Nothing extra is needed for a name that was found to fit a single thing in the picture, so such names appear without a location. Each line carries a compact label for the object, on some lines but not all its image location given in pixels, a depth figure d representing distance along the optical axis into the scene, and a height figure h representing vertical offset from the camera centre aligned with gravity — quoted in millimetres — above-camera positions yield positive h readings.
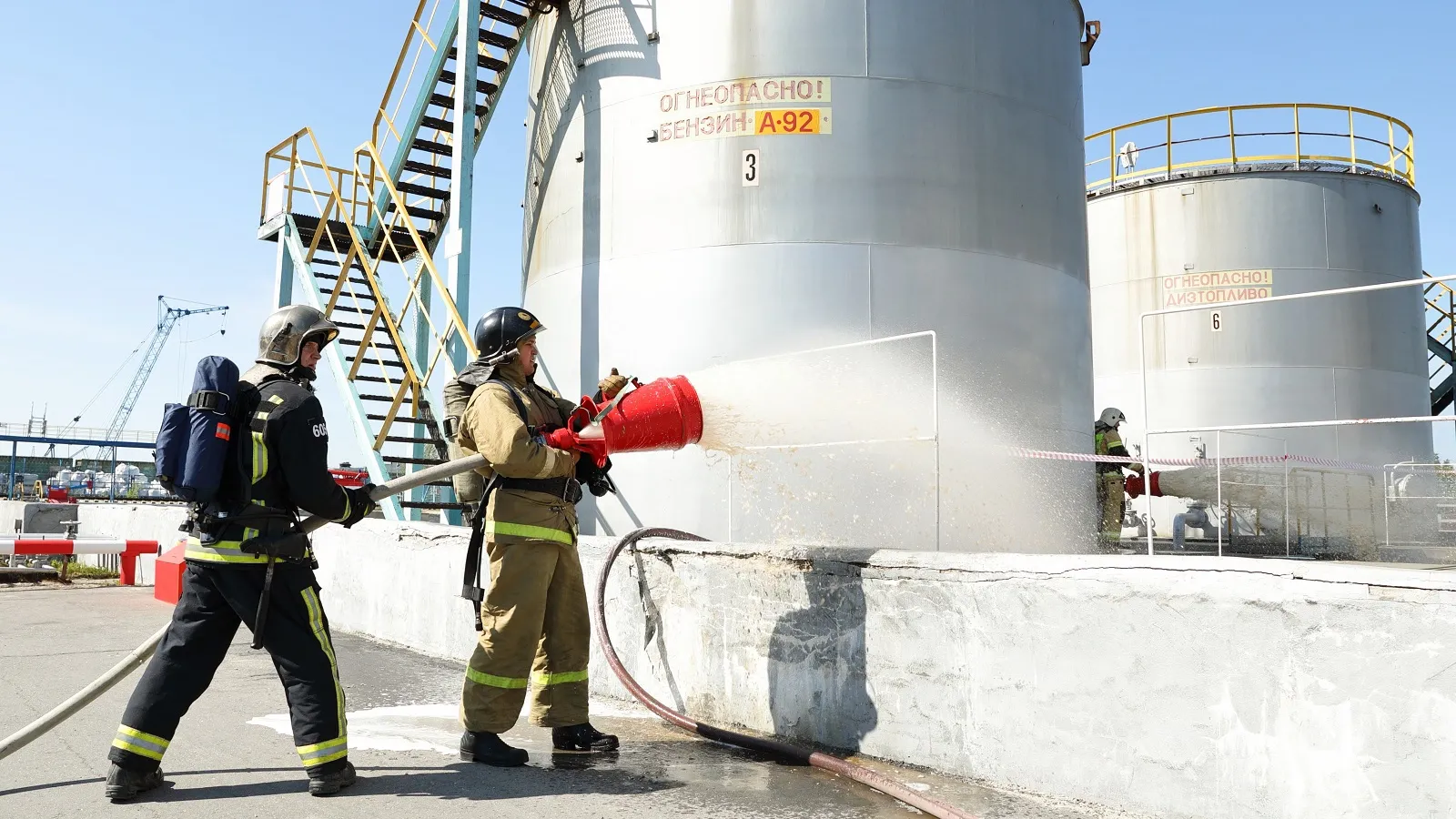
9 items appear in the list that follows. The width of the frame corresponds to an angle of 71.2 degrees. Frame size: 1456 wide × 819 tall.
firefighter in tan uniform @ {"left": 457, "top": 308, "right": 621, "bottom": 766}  4281 -325
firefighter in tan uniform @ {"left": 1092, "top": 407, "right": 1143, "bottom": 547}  11086 +105
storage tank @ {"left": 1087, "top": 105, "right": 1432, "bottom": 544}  15836 +3311
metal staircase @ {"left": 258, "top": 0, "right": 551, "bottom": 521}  10727 +3357
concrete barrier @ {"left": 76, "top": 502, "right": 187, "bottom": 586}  12547 -416
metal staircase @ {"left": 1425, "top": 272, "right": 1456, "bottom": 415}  25438 +3582
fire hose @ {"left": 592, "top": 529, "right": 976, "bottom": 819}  3736 -1105
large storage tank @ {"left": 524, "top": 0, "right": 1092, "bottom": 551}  8203 +2198
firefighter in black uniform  3754 -403
